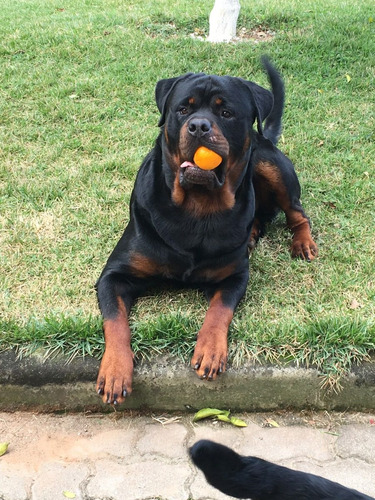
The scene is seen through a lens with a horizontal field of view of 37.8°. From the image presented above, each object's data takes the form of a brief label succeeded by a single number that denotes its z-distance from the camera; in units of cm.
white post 590
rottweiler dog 236
